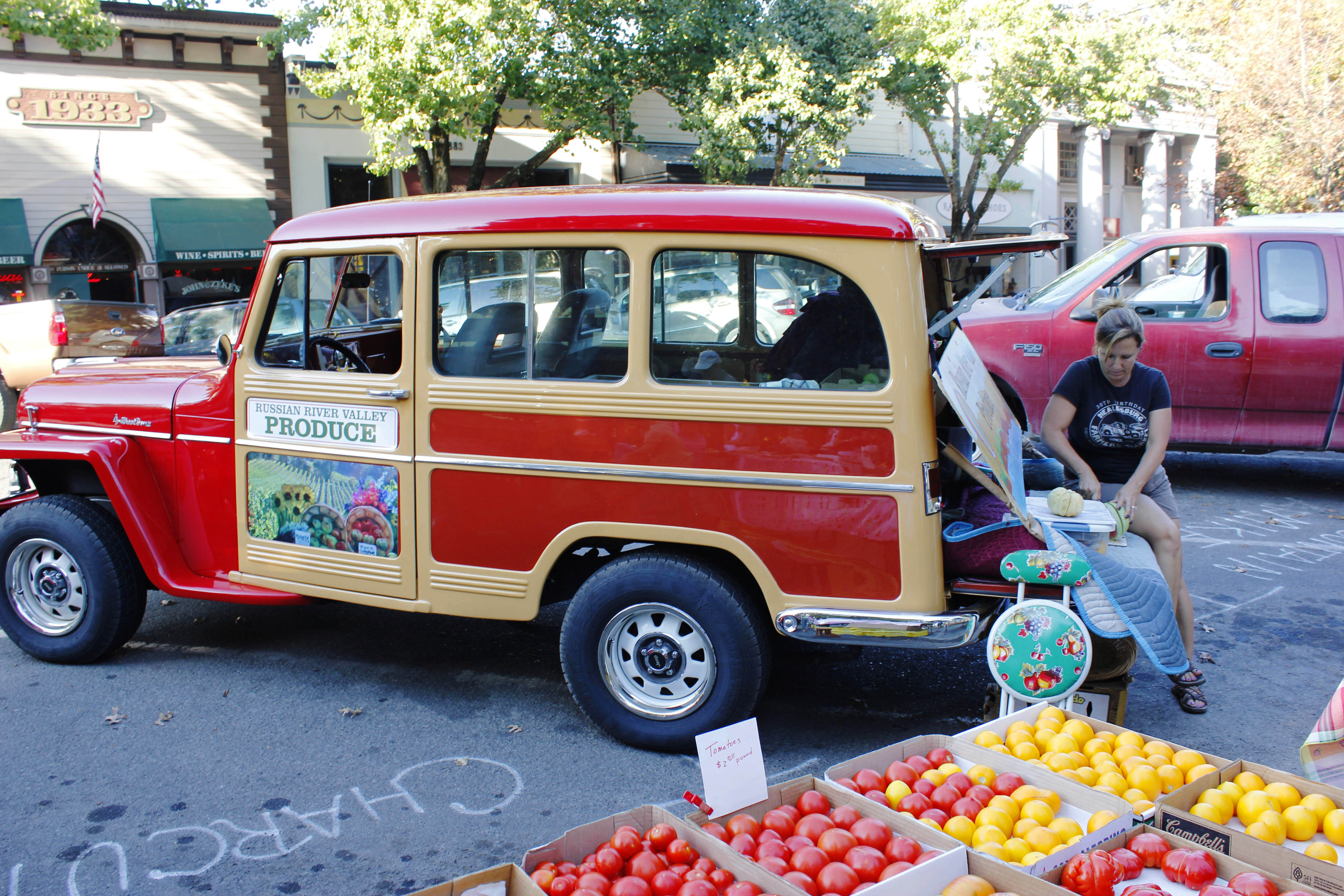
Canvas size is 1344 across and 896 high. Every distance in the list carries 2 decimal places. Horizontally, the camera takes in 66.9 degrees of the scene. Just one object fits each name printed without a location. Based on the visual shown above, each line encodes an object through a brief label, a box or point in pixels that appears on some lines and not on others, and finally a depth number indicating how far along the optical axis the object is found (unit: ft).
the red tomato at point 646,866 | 7.88
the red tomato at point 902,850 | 8.05
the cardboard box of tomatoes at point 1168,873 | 7.43
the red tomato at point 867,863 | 7.86
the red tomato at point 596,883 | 7.64
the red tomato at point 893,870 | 7.73
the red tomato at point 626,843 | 8.21
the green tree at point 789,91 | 57.88
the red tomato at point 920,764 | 9.84
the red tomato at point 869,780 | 9.46
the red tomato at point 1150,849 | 8.06
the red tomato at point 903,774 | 9.59
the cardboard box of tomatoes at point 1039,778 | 8.13
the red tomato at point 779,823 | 8.68
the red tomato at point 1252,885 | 7.34
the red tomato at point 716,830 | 8.65
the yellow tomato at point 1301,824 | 8.46
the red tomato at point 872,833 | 8.38
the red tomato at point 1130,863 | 7.88
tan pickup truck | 38.96
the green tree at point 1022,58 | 59.82
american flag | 56.54
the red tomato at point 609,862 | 7.99
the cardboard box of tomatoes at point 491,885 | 7.53
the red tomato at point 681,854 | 8.20
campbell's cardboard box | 7.51
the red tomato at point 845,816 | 8.71
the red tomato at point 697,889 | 7.46
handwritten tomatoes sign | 8.73
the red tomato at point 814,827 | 8.53
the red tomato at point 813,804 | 9.03
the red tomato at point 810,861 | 7.95
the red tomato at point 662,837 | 8.36
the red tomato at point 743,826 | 8.57
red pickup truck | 25.61
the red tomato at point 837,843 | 8.20
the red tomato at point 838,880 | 7.69
